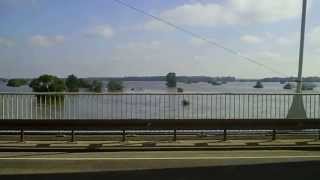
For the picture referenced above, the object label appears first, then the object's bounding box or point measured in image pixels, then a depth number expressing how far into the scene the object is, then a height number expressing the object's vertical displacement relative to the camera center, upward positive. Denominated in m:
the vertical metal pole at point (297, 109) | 10.27 -0.90
